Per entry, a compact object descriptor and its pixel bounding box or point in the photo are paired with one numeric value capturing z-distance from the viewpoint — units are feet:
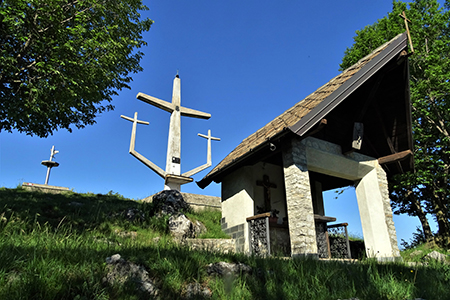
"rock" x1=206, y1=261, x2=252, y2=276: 11.72
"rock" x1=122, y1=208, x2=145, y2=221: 28.30
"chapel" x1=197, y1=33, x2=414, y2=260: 23.40
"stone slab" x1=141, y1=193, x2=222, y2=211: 41.70
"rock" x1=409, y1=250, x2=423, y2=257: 36.17
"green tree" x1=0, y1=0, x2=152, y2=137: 20.76
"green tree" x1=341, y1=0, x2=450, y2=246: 38.86
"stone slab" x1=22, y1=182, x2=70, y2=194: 40.79
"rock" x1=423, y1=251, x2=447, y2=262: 26.86
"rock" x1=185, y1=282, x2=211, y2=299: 10.22
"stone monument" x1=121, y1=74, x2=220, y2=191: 34.04
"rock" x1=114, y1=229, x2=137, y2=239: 23.94
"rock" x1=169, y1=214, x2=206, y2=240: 27.71
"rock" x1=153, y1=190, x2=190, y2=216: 30.27
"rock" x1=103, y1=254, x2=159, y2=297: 9.70
